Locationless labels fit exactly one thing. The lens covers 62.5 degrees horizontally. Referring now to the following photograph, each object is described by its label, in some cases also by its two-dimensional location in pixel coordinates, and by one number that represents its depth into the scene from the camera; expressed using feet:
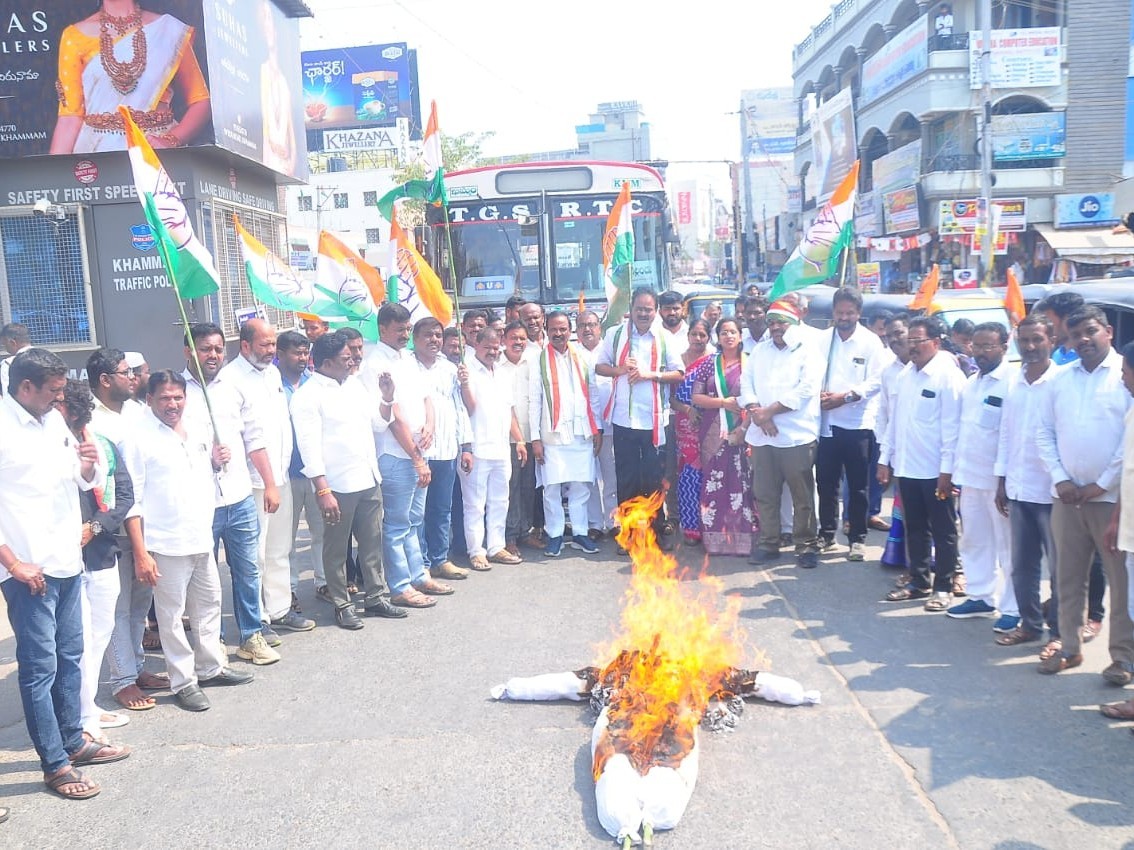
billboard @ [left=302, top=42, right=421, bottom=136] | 187.73
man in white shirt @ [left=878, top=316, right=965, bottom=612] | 20.07
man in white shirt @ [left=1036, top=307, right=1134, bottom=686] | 15.40
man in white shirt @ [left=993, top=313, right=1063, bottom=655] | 16.90
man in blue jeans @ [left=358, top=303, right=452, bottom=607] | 21.11
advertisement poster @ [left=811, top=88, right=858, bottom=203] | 113.50
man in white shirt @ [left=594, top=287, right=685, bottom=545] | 24.77
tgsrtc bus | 35.04
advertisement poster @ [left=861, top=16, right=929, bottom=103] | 90.17
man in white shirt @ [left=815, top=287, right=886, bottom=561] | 24.03
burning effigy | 11.71
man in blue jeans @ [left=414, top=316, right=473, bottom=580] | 22.47
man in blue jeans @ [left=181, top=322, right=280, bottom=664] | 17.49
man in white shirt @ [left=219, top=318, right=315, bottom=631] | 18.57
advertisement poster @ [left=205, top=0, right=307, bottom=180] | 37.24
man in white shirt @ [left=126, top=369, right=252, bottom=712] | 15.79
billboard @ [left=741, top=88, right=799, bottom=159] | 213.25
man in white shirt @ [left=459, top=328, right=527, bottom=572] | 24.07
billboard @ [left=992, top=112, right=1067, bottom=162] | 85.25
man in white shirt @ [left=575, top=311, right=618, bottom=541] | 26.07
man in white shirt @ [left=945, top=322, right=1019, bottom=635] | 18.24
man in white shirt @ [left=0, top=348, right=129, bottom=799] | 12.79
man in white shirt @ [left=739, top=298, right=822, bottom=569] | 23.12
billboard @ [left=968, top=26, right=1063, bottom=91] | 83.51
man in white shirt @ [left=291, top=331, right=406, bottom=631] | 19.21
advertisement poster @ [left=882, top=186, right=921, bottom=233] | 93.35
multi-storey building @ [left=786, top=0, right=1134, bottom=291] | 83.66
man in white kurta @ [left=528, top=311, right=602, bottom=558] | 25.20
